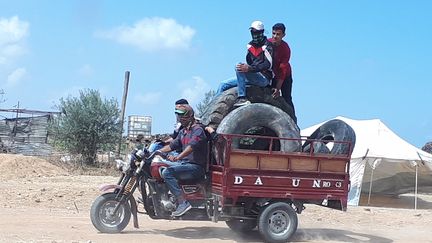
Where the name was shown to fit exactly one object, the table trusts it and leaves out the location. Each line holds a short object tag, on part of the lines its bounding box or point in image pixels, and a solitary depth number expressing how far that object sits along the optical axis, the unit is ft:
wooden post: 94.27
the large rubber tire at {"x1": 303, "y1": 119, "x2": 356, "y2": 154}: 35.65
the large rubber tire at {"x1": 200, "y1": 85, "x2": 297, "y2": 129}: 35.96
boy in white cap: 34.81
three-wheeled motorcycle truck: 33.19
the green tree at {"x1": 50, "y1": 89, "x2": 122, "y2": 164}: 94.94
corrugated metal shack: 103.19
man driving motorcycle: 33.17
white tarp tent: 71.41
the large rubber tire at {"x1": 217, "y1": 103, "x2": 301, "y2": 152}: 34.30
